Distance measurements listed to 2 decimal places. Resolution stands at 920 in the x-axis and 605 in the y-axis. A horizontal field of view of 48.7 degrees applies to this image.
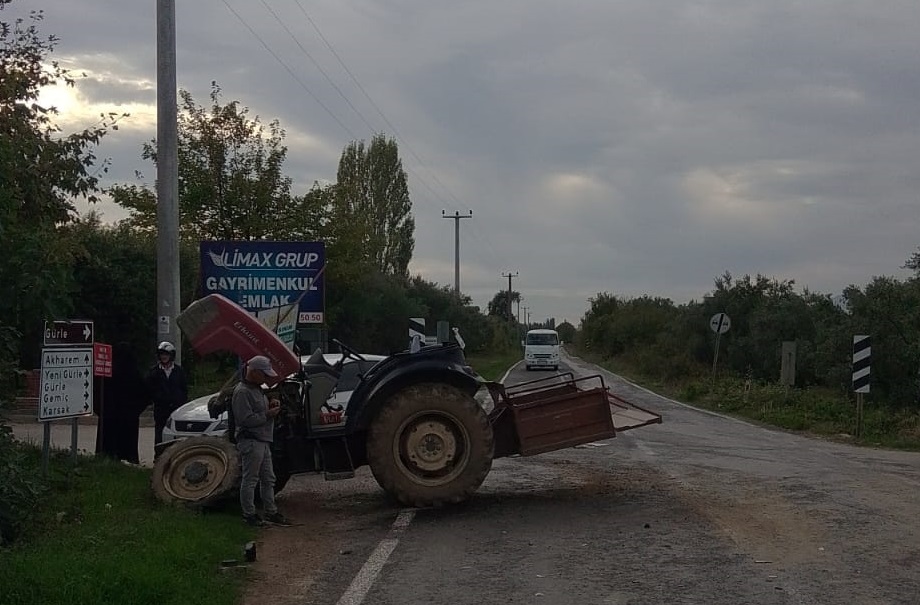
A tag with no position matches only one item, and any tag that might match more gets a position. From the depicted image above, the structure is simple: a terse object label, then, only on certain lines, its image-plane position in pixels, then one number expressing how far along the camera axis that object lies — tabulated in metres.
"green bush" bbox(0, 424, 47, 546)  8.64
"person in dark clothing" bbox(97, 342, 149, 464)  13.76
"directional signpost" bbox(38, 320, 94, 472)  10.97
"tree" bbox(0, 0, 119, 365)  10.10
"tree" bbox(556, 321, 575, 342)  190.95
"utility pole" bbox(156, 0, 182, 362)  13.72
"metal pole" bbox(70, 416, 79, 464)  12.32
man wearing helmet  12.93
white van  52.59
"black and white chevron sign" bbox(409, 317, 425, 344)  26.78
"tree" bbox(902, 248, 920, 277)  34.59
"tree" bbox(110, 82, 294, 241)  28.34
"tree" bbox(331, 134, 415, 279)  60.94
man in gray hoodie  9.55
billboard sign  15.37
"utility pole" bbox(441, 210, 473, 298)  65.50
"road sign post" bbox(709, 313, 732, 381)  31.58
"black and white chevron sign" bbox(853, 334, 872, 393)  20.41
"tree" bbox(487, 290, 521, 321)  143.38
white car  11.75
